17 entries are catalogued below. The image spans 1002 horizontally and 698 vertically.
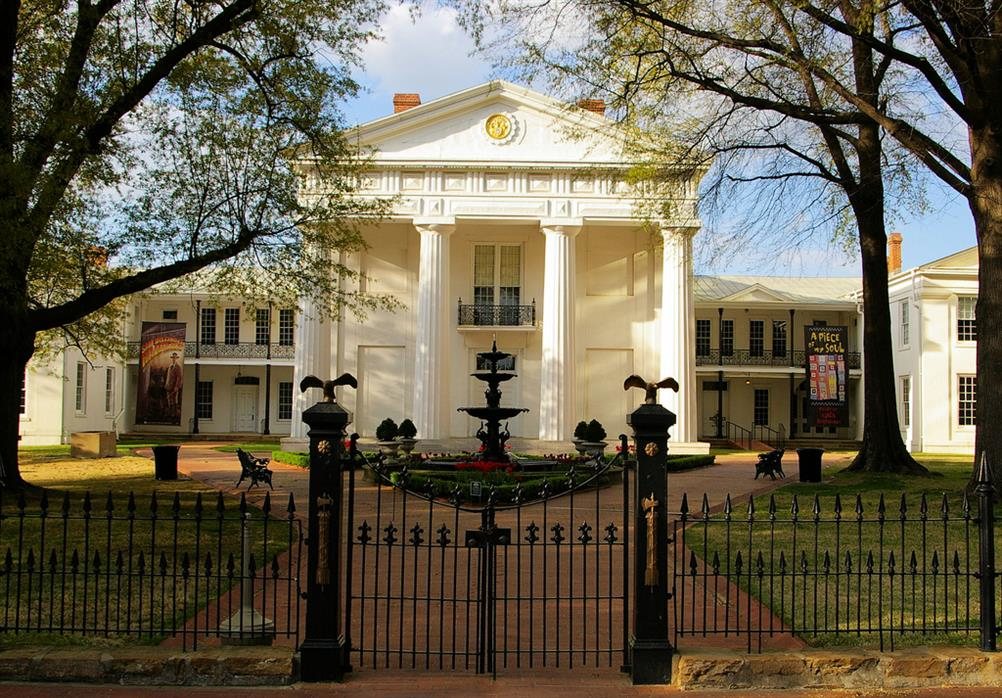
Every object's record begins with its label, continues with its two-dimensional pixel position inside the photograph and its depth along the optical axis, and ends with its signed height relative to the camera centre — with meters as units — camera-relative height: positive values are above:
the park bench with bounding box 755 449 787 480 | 21.84 -1.65
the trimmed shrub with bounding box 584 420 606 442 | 26.84 -1.22
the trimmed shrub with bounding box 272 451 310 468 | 25.34 -1.96
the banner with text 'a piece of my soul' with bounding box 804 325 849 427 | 30.52 +0.53
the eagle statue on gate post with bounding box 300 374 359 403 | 7.11 +0.03
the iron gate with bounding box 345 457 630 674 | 6.73 -1.99
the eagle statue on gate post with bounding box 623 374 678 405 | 6.98 +0.03
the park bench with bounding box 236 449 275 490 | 17.95 -1.60
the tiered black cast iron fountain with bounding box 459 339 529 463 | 21.41 -0.56
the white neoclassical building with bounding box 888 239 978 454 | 36.97 +1.47
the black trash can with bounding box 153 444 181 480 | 20.17 -1.61
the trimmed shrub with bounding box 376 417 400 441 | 27.03 -1.23
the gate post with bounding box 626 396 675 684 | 6.61 -1.14
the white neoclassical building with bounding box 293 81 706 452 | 33.59 +4.03
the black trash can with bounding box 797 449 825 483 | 20.69 -1.60
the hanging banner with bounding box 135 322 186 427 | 34.78 +0.45
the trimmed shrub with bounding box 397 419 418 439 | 26.77 -1.18
